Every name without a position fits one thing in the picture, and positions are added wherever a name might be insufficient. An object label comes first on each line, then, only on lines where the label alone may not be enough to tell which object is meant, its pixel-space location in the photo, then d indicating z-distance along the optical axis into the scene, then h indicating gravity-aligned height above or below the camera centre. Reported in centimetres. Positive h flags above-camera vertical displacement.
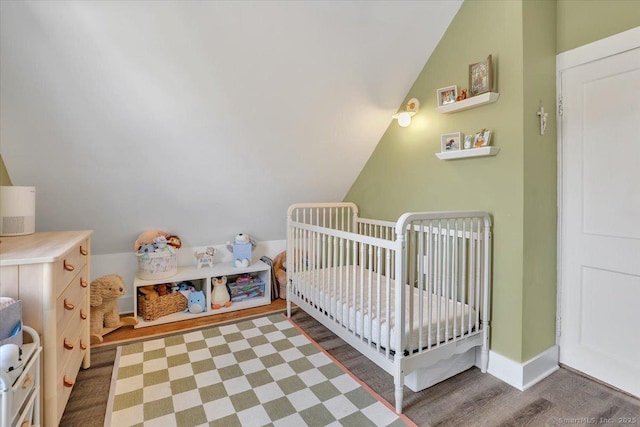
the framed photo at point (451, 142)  212 +48
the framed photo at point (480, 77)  188 +83
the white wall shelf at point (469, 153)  190 +38
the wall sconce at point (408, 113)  246 +79
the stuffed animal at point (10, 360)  94 -45
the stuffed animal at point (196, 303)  290 -84
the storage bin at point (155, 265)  279 -48
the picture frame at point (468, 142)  204 +45
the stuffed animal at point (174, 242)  294 -29
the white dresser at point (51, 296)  127 -37
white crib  161 -58
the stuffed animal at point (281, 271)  334 -65
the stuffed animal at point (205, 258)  314 -47
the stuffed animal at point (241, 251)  318 -40
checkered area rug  158 -101
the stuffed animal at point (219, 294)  302 -80
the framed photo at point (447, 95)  214 +81
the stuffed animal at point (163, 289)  287 -72
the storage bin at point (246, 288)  316 -78
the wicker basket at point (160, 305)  274 -84
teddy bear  242 -69
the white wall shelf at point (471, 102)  188 +69
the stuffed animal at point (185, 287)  296 -72
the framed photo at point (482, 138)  193 +46
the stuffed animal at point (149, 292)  278 -72
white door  172 -4
